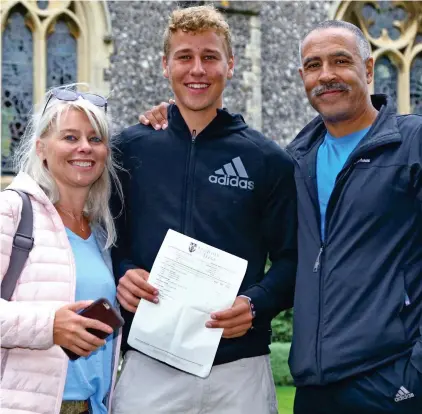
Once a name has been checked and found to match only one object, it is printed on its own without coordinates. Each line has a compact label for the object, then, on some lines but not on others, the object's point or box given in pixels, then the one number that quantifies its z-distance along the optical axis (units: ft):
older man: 9.23
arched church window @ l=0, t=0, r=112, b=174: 34.35
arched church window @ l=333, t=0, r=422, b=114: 41.81
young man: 10.07
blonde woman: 8.73
